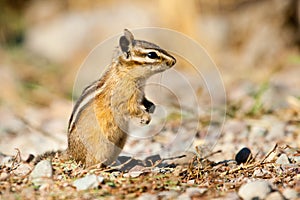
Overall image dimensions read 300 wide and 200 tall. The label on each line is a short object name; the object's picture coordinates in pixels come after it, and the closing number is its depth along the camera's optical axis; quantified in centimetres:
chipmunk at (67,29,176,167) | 786
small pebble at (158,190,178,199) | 651
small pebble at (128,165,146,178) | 725
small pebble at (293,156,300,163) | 805
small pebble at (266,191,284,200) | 623
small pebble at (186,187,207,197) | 660
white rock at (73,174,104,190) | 668
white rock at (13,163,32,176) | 732
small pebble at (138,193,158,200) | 642
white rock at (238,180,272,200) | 632
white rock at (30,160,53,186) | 684
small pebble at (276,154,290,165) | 784
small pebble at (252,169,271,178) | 738
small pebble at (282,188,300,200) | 634
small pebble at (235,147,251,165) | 816
